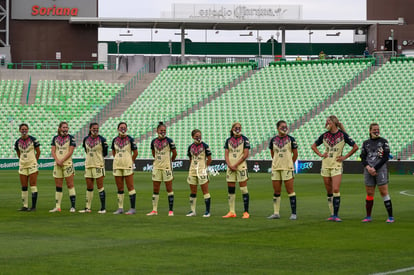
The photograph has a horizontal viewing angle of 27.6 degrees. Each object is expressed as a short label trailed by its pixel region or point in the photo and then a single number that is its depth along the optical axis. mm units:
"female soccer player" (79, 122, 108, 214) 20781
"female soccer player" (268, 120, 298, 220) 18750
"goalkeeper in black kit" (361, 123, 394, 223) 17766
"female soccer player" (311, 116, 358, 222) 18281
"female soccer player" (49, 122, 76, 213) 20917
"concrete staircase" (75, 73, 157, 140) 56166
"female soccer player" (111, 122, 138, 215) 20453
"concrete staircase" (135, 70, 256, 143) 53094
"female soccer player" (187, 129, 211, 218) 19641
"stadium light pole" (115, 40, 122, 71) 64238
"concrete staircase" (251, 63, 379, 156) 50019
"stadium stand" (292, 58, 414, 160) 47875
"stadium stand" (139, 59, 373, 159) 51512
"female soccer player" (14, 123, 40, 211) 21422
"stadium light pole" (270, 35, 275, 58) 69475
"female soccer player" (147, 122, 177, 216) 20094
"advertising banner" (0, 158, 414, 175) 43281
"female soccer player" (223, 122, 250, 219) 19312
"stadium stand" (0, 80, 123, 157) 54094
